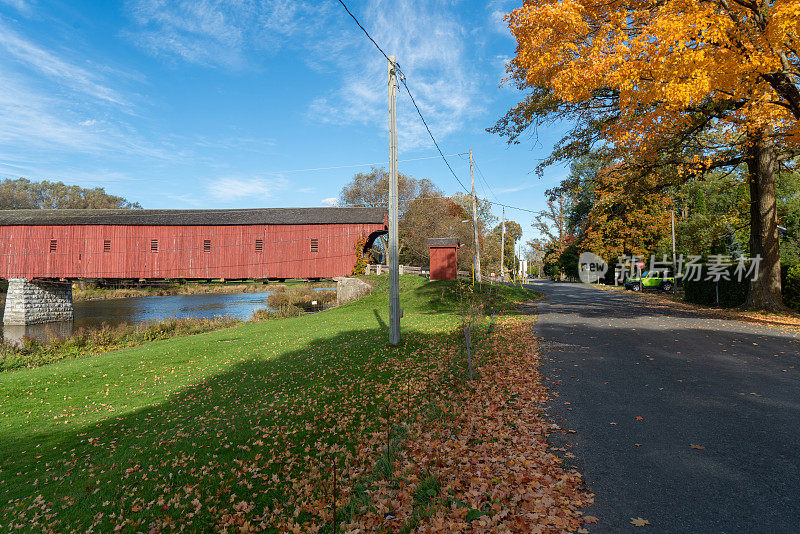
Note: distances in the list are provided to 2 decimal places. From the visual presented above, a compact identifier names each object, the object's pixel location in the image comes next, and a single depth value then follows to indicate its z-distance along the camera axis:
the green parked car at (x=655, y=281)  33.53
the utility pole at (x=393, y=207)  11.34
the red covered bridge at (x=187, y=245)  29.19
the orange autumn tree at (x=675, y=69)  10.19
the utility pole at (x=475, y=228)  23.84
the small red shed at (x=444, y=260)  30.56
